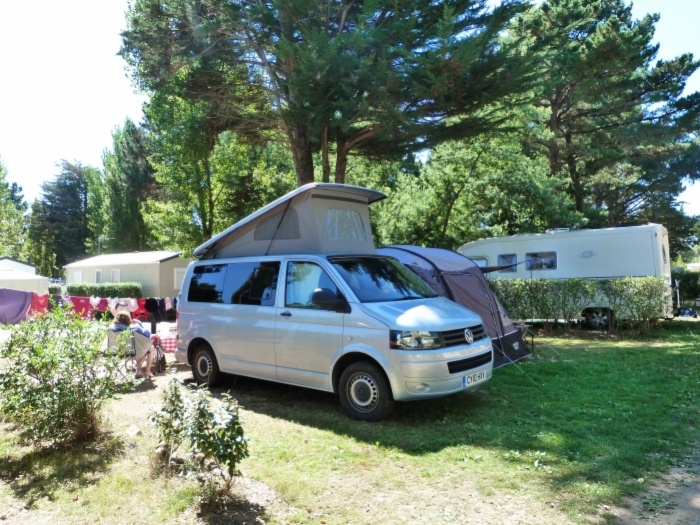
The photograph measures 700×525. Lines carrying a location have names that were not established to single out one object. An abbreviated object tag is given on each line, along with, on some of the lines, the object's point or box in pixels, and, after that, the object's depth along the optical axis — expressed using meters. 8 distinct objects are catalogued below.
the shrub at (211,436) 3.44
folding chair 7.53
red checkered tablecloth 9.48
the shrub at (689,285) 22.59
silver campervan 5.03
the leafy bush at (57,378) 4.32
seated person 7.54
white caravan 13.05
